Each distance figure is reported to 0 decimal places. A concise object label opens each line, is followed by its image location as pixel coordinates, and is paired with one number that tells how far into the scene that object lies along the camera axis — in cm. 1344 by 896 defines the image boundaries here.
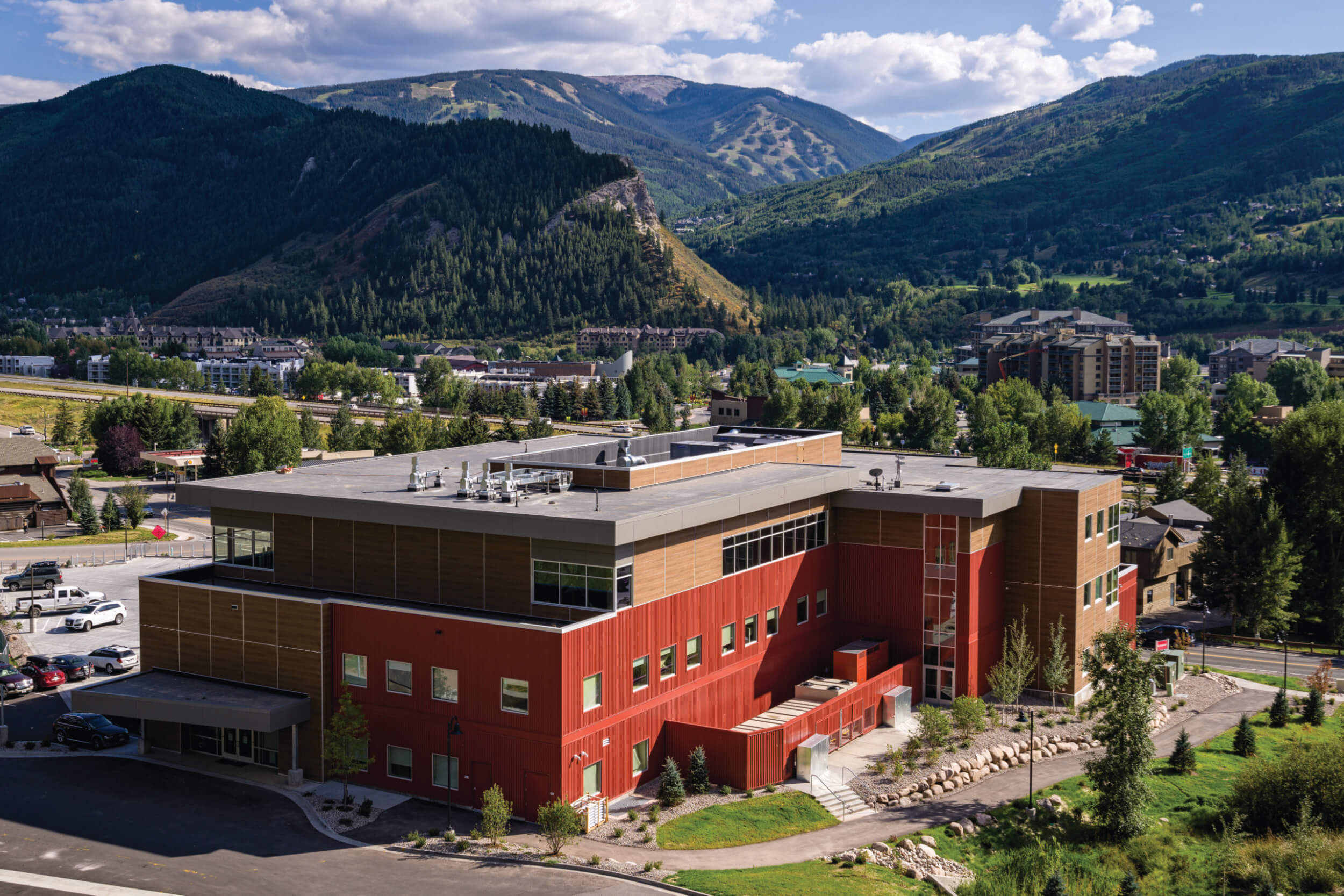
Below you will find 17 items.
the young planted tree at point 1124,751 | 4316
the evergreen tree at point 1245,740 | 5234
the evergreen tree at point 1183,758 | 4994
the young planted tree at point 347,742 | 4147
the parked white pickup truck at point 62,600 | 7094
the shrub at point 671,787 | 4188
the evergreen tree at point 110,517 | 10112
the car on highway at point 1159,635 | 7100
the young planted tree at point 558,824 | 3694
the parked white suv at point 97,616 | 6625
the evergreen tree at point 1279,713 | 5606
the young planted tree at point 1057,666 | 5344
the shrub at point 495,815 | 3759
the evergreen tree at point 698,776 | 4316
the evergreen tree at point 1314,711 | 5638
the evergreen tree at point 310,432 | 15212
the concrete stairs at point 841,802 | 4292
